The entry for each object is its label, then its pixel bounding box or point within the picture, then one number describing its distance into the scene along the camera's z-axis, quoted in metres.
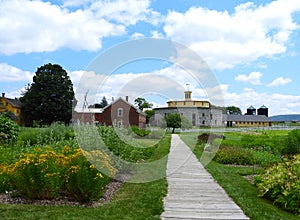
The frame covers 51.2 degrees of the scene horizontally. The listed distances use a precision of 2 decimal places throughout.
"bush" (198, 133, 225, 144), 20.05
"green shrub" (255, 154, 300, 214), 5.60
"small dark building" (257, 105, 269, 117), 103.69
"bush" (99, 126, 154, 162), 8.90
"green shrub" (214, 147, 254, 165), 12.05
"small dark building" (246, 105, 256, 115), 108.62
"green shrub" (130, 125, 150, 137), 23.00
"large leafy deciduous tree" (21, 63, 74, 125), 41.50
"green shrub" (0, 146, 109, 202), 5.42
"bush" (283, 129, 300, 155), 13.66
